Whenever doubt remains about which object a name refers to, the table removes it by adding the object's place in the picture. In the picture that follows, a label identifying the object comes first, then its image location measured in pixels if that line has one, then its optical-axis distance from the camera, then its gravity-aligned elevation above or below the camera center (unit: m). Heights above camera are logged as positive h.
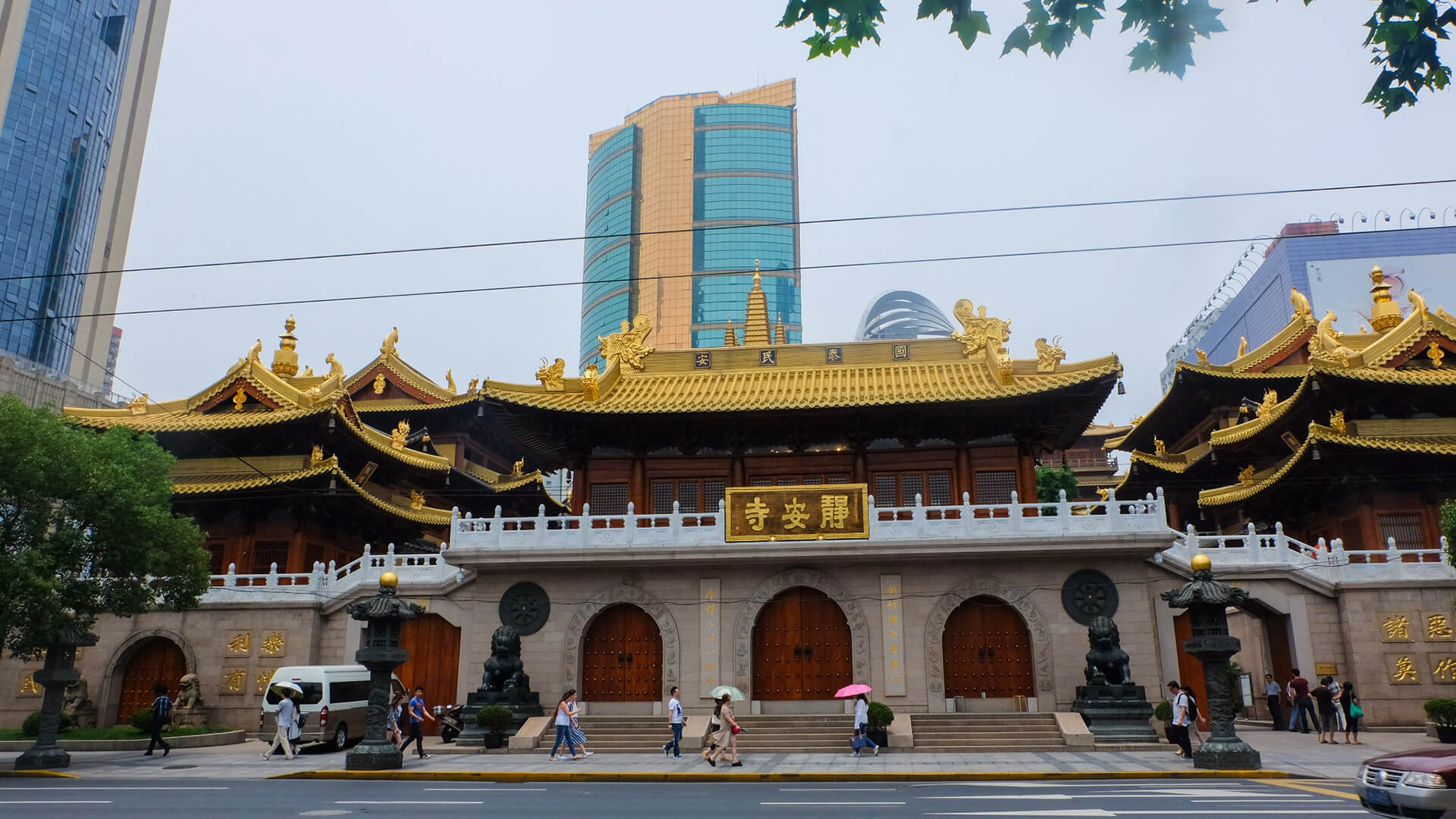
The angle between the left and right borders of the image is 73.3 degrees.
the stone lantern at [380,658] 16.28 +0.17
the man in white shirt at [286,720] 18.61 -0.96
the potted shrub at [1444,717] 17.48 -0.80
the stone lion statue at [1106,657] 19.67 +0.25
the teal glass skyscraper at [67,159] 66.44 +35.74
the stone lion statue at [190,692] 23.36 -0.56
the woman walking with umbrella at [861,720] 18.11 -0.91
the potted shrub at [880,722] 18.92 -0.98
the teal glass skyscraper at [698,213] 113.62 +52.75
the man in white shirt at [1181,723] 16.89 -0.88
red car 8.88 -1.03
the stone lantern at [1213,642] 15.36 +0.46
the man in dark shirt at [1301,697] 20.64 -0.54
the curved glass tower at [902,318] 113.31 +40.32
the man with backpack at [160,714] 19.58 -0.89
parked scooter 21.14 -1.12
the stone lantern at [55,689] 17.25 -0.38
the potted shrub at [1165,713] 18.80 -0.79
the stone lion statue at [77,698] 23.72 -0.70
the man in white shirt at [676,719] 17.73 -0.87
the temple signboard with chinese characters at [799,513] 21.83 +3.42
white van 19.75 -0.72
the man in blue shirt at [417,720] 18.64 -0.94
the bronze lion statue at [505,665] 21.06 +0.08
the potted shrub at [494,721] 19.73 -1.03
